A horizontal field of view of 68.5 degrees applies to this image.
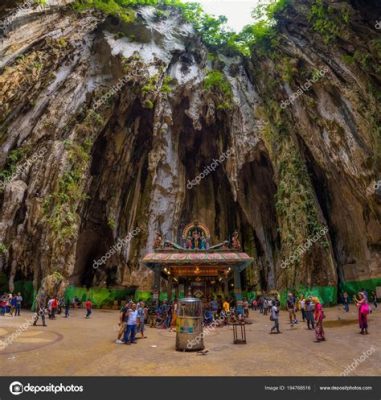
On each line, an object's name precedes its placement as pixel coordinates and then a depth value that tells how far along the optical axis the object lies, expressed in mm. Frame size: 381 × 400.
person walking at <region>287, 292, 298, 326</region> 14011
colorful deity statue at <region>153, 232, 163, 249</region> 21839
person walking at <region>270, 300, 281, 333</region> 12092
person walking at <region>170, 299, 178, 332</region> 14694
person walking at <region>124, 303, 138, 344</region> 9398
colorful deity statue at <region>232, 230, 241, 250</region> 21672
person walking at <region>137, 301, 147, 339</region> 11188
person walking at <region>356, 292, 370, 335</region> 10188
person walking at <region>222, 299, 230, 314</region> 17047
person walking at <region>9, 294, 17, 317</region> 18016
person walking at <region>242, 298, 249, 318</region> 17938
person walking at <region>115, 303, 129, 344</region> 9836
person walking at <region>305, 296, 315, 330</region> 12699
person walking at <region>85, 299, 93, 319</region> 18328
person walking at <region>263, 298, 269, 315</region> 21672
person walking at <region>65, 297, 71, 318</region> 17978
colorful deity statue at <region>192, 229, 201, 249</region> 29222
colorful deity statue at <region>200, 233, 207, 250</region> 28266
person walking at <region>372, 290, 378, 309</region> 19812
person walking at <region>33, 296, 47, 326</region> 13194
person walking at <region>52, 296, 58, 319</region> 16812
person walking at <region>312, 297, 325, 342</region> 9453
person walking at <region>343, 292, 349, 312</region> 17459
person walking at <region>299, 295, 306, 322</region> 13855
